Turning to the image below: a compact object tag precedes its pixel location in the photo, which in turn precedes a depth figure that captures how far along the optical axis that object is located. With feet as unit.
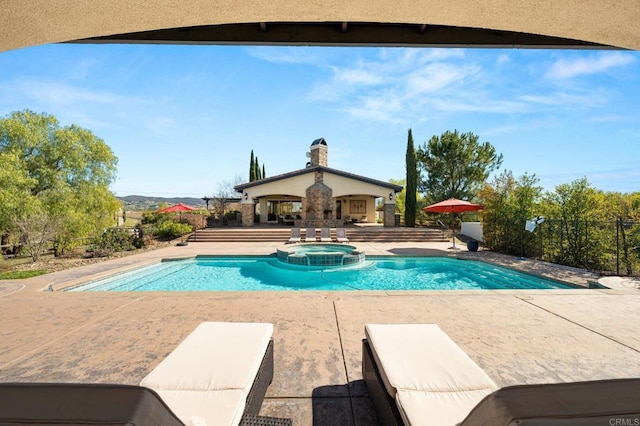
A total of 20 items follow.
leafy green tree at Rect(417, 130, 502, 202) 87.40
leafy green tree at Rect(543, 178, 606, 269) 28.22
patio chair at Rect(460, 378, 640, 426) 2.77
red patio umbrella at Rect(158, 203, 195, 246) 58.70
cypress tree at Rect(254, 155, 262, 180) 120.80
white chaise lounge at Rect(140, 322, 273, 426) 5.61
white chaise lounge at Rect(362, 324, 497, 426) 5.49
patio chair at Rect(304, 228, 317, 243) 54.47
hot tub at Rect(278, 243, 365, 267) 36.29
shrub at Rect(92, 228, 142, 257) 40.66
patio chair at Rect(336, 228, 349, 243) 53.42
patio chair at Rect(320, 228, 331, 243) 53.55
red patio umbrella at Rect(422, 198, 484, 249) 43.60
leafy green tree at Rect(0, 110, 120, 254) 38.47
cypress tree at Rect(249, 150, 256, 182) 119.24
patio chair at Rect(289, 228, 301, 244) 53.31
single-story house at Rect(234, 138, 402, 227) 72.90
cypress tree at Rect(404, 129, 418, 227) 77.10
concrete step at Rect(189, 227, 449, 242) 57.16
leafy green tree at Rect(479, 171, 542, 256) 36.06
